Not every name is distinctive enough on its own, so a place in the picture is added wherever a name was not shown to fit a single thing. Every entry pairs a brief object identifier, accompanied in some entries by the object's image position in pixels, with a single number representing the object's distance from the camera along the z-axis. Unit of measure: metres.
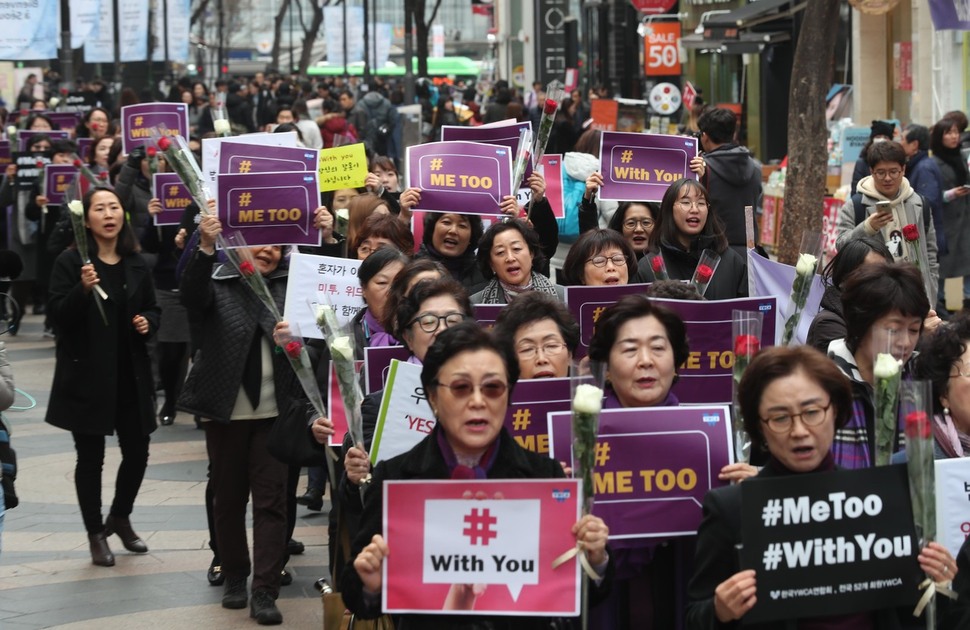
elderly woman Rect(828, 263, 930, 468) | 8.90
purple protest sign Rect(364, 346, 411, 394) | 10.71
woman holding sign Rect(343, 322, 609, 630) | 7.32
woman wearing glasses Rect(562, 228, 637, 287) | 12.35
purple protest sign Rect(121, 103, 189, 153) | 23.76
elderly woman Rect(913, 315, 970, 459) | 8.39
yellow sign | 19.29
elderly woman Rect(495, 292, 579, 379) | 9.54
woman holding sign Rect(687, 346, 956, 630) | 6.84
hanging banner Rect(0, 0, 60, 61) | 28.29
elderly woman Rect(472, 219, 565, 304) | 12.65
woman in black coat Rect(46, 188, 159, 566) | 14.80
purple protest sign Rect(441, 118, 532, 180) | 17.22
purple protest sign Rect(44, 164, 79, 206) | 27.61
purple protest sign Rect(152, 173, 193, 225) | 20.39
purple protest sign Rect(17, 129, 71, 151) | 33.11
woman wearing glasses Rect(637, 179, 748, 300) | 13.75
